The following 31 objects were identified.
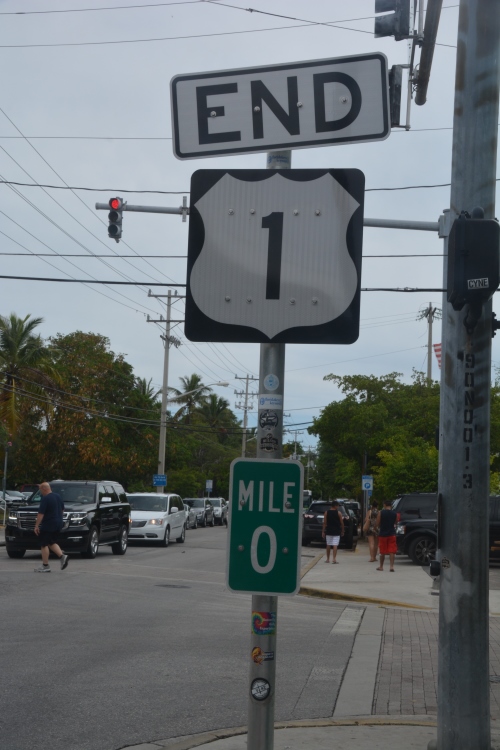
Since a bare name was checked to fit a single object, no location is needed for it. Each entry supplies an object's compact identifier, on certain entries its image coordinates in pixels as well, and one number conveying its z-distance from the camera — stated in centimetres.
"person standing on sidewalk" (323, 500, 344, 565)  2310
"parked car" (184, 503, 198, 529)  4719
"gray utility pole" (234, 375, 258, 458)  7900
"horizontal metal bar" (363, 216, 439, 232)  1495
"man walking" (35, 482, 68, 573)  1707
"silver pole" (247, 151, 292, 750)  323
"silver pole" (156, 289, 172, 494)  4472
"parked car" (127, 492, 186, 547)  2825
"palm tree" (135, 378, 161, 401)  5406
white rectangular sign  353
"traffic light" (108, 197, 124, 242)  1689
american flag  3784
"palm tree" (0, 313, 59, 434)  4247
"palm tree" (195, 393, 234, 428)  8562
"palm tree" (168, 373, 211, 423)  7725
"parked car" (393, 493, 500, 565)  2347
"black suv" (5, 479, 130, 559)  2003
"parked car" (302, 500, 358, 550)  3219
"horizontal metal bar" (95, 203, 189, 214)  1552
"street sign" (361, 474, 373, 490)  3433
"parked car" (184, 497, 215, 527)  5094
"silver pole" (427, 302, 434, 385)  4926
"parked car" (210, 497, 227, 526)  5547
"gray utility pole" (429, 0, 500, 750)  491
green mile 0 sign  320
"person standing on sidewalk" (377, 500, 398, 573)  2122
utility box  475
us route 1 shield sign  331
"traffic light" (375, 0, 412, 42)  895
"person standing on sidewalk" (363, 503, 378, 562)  2451
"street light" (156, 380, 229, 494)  4462
